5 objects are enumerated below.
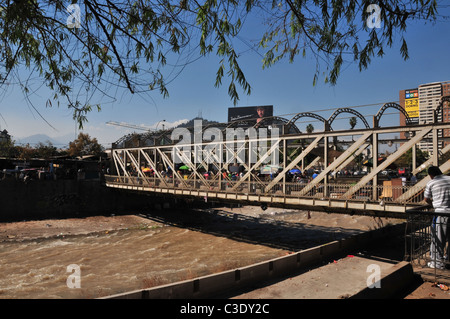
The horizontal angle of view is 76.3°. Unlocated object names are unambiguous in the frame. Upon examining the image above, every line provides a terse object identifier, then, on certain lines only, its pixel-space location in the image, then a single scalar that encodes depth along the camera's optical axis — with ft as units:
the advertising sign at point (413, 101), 298.52
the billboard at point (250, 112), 338.34
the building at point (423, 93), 313.73
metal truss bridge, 39.29
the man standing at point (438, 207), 18.74
